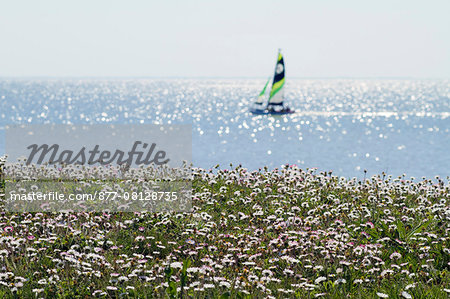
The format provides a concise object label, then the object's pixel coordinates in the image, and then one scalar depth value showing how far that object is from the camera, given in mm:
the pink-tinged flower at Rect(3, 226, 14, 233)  16559
